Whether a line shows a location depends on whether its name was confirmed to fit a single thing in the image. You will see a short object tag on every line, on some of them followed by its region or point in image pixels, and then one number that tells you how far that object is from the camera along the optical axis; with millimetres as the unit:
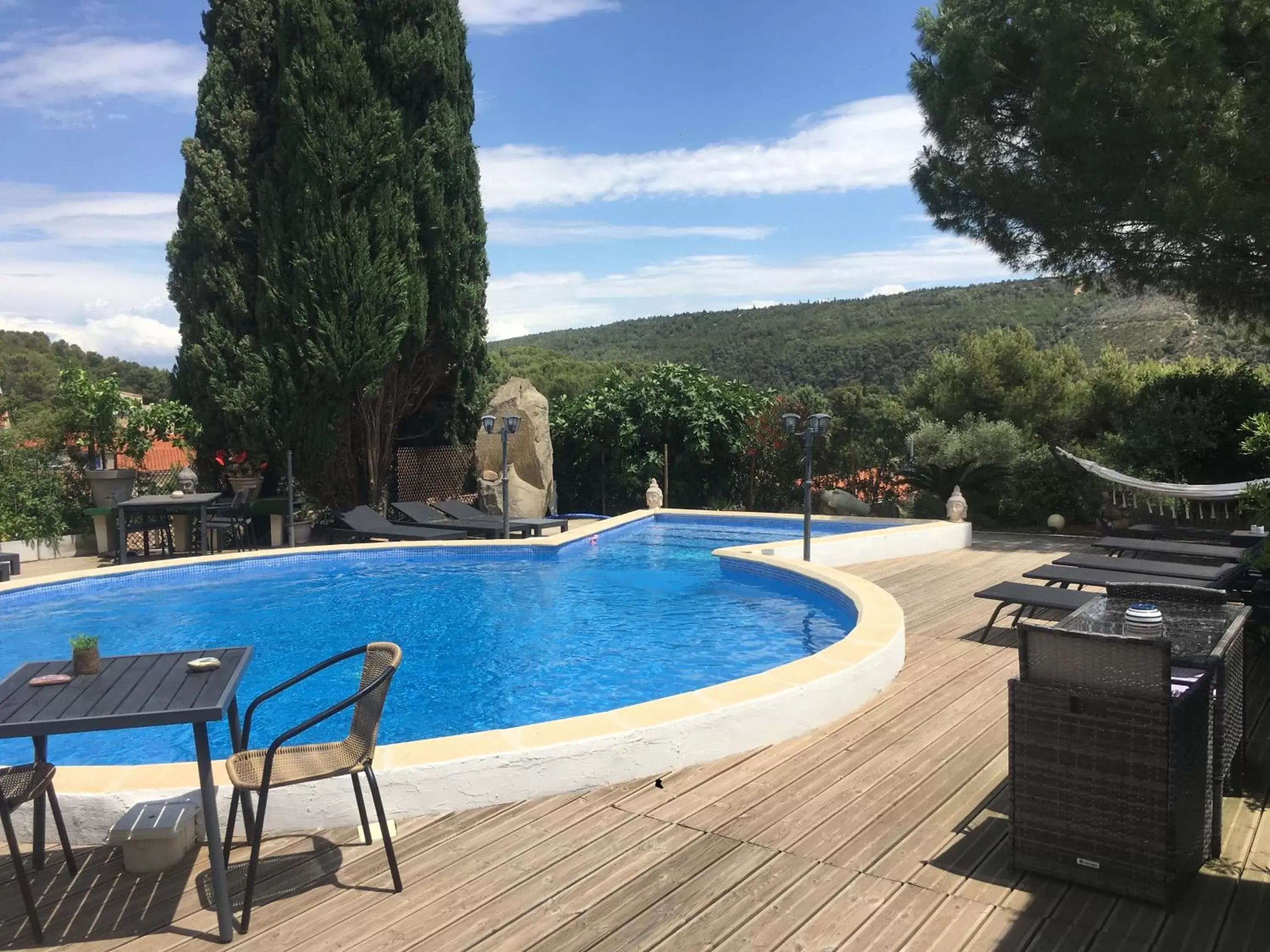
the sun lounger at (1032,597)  5691
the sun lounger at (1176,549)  6043
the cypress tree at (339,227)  12742
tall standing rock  14633
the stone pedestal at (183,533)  11336
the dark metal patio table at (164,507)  10289
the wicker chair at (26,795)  2389
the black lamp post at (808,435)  8633
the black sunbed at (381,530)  12109
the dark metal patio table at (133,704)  2357
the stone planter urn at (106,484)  11297
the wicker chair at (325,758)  2580
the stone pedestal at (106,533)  11211
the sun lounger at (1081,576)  5652
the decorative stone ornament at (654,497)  14812
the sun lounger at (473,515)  12336
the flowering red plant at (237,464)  13086
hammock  9891
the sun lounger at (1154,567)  5242
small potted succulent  2764
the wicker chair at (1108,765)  2479
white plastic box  2820
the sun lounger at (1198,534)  6668
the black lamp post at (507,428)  11289
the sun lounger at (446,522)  12266
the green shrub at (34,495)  10984
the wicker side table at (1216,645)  2771
